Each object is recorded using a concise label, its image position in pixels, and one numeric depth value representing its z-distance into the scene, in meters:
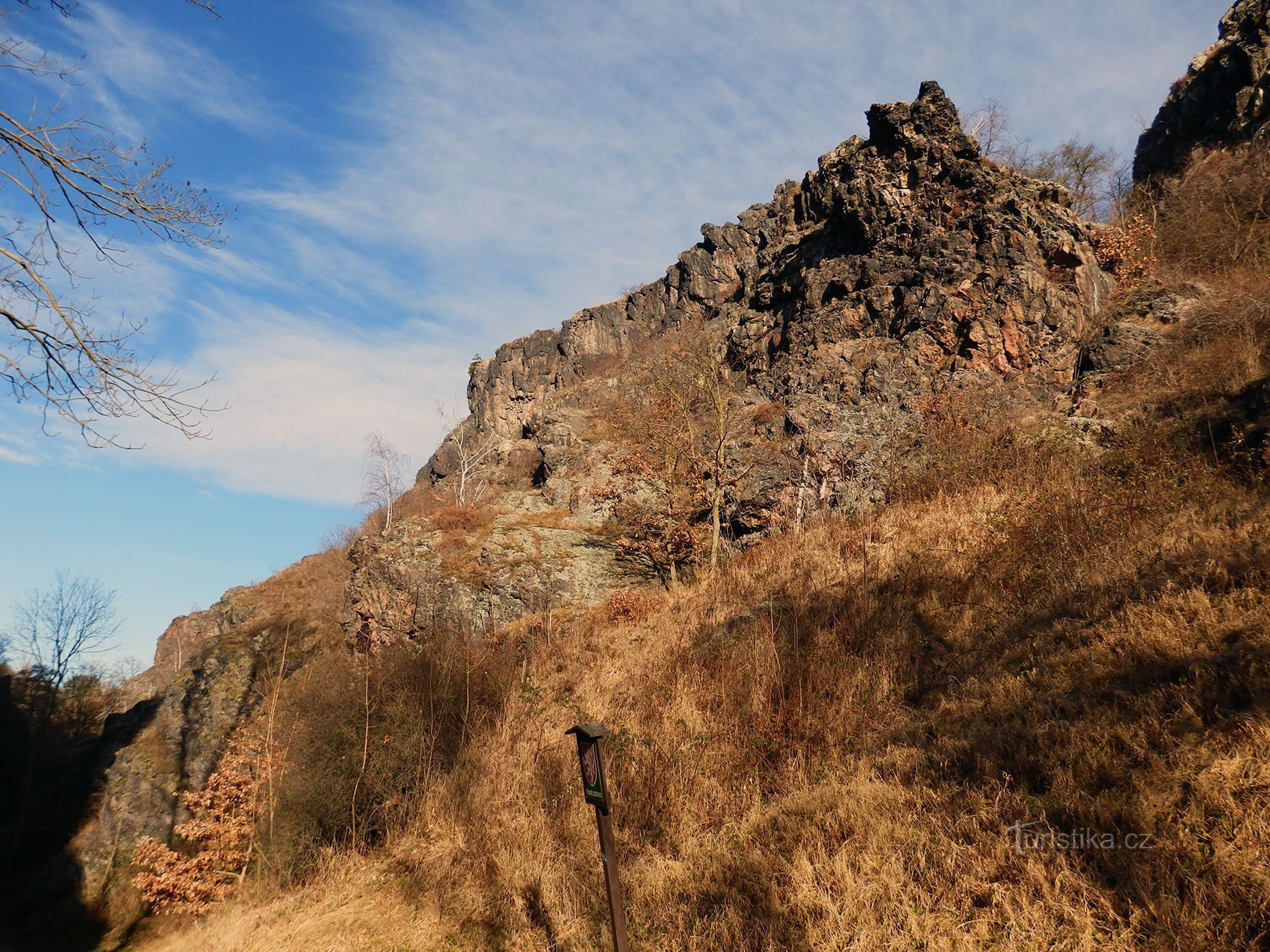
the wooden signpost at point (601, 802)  4.18
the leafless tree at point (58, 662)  32.94
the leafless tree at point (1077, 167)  30.19
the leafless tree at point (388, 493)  33.23
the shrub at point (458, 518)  18.27
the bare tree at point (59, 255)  3.99
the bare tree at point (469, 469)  32.47
